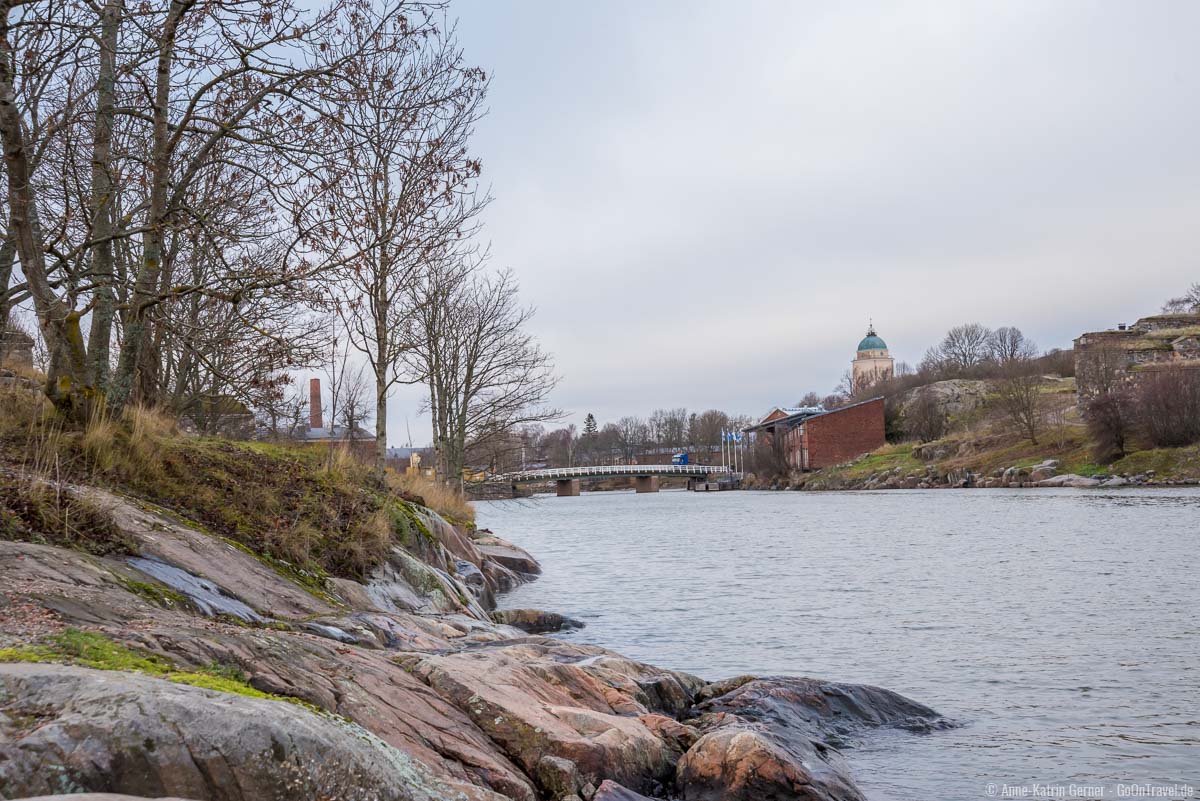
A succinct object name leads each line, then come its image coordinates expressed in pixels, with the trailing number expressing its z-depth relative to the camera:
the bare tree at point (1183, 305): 83.69
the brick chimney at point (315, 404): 29.20
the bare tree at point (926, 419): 85.06
